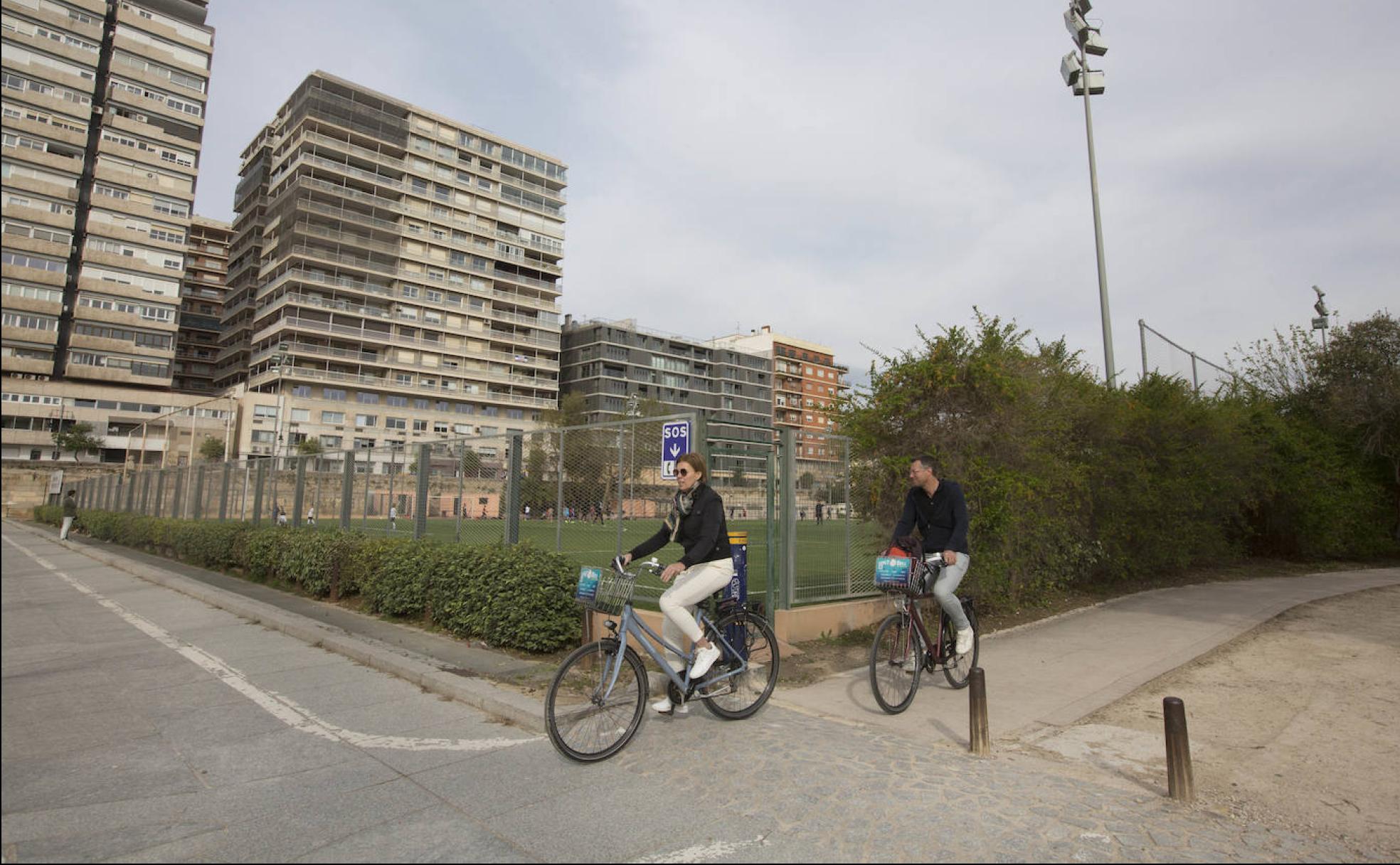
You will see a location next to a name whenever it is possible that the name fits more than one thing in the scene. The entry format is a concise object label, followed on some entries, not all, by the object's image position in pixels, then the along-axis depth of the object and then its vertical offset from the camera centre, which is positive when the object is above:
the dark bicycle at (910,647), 5.62 -1.10
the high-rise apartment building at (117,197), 62.19 +27.27
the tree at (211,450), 71.19 +5.06
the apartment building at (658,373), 102.44 +20.13
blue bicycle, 4.47 -1.16
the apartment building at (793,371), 122.69 +23.82
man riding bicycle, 6.05 -0.11
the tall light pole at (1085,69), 15.81 +10.11
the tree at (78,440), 59.58 +4.94
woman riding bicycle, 5.07 -0.32
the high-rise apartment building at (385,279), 74.12 +24.93
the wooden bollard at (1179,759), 4.00 -1.33
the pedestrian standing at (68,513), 26.96 -0.50
